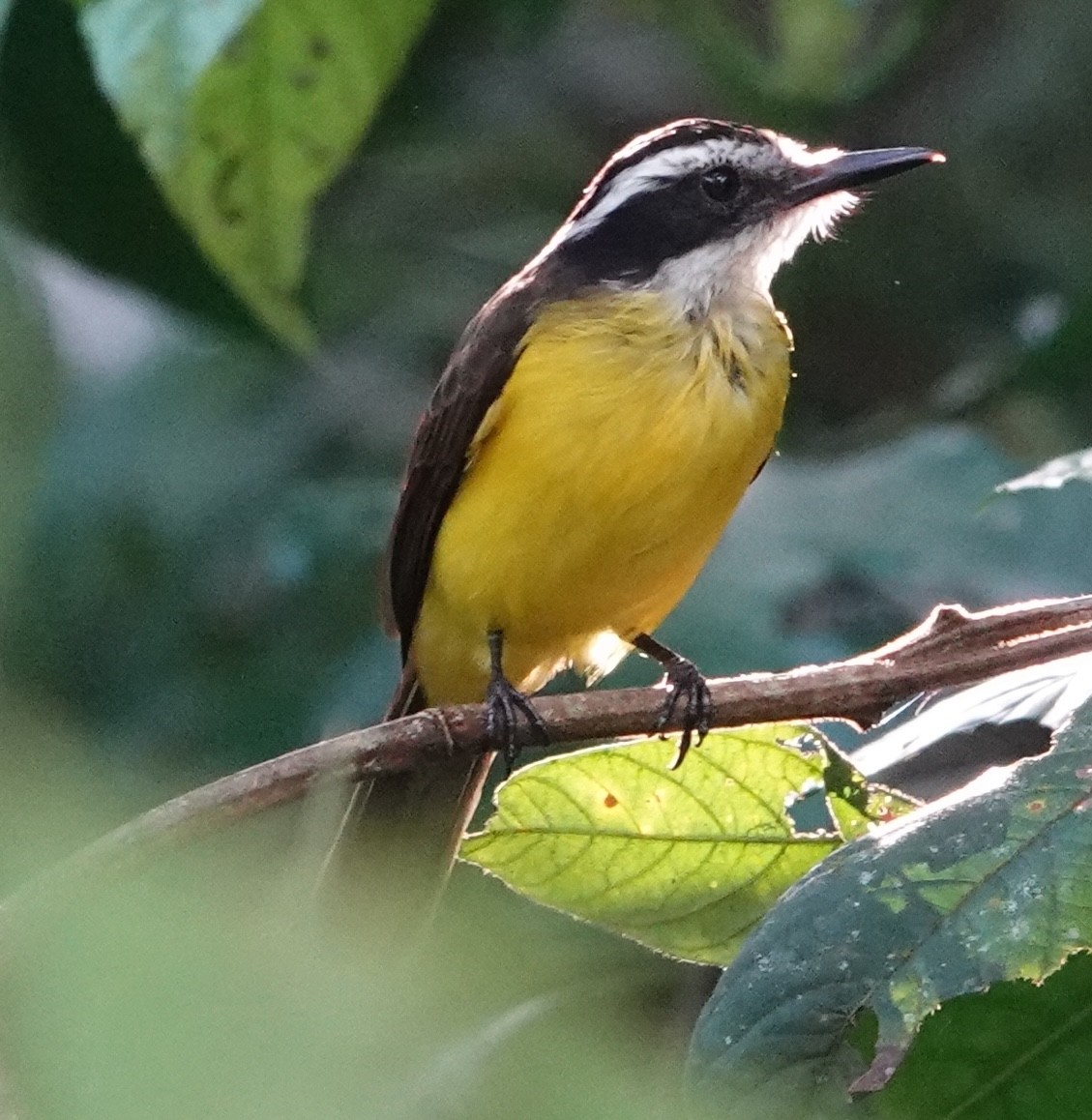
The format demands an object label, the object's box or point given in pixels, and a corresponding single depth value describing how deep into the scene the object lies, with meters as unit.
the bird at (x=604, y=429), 3.64
